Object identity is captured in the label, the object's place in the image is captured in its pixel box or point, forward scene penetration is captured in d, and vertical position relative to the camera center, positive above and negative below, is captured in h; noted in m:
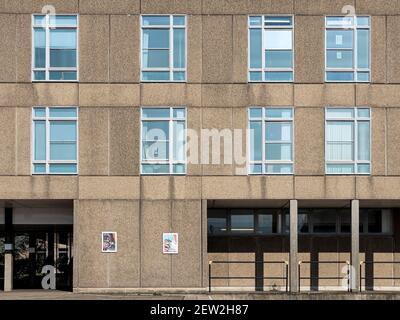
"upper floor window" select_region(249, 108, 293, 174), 24.92 +0.90
